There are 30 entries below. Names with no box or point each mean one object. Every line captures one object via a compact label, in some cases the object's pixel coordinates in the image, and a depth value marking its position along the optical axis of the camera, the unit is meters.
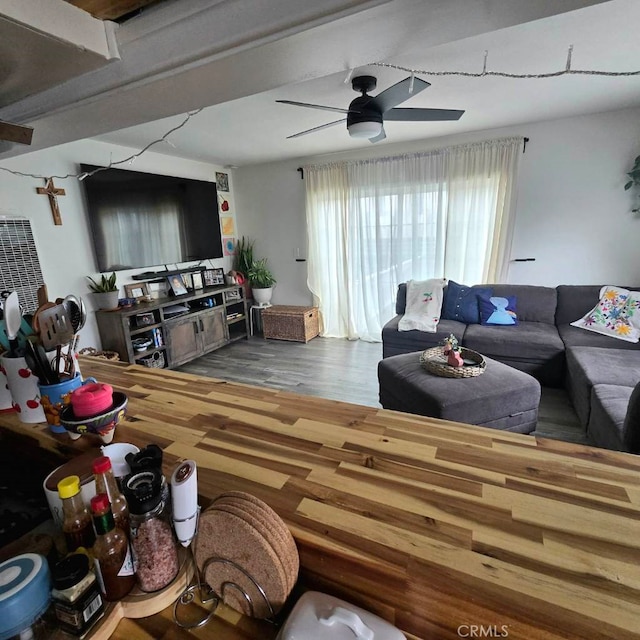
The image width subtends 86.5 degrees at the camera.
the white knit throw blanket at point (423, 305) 3.28
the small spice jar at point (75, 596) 0.50
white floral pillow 2.76
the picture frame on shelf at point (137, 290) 3.56
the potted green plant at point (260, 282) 4.71
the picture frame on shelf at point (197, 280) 4.16
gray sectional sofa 1.83
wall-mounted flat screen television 3.20
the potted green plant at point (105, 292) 3.19
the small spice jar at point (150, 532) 0.56
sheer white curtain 3.59
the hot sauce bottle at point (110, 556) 0.54
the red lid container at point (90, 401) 0.82
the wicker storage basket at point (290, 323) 4.42
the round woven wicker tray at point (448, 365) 2.11
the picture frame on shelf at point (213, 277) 4.33
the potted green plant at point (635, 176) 3.00
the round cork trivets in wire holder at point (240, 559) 0.53
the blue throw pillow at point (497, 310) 3.25
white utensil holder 0.94
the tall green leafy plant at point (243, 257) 4.83
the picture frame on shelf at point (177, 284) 3.83
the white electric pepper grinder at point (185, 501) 0.55
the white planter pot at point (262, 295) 4.77
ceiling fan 1.96
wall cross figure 2.84
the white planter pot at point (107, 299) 3.20
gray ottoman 1.94
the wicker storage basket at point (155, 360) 3.41
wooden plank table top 0.48
